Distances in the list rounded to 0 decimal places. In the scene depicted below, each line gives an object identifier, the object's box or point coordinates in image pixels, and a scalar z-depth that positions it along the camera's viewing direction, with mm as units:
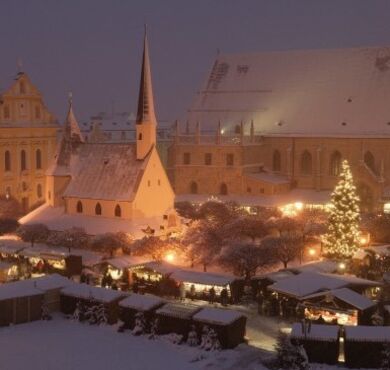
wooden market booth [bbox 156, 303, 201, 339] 26938
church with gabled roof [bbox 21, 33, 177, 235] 46406
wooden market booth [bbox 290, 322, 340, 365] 24484
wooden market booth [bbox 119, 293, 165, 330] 28047
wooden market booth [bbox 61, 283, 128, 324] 29109
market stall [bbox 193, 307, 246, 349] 25859
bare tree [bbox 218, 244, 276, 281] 36500
